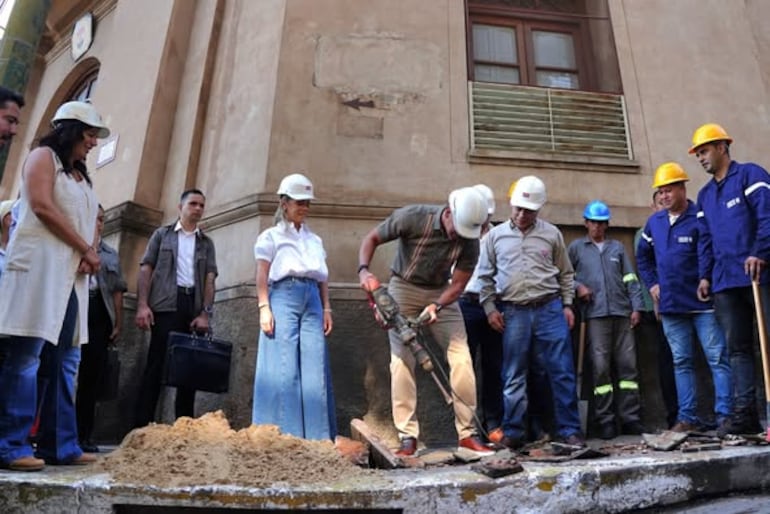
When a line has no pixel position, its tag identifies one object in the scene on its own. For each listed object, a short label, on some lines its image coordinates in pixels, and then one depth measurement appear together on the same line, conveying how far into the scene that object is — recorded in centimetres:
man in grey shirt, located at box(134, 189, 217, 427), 452
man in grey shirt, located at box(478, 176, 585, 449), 419
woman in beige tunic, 285
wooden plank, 328
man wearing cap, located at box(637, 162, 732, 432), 428
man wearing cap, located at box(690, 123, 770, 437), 388
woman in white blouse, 377
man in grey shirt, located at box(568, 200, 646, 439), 491
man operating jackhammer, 395
